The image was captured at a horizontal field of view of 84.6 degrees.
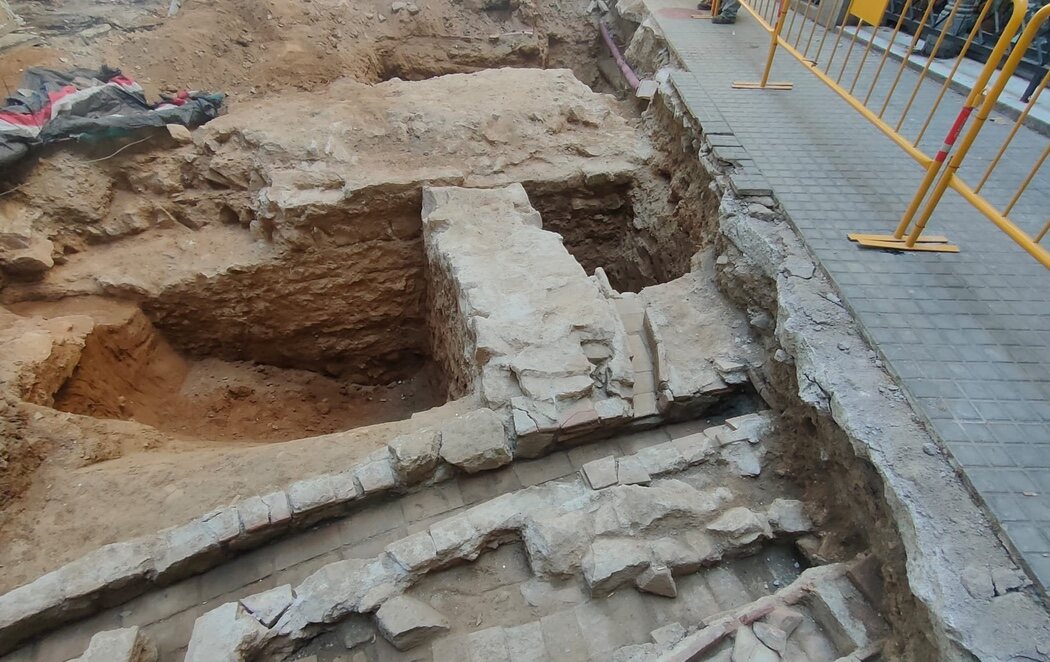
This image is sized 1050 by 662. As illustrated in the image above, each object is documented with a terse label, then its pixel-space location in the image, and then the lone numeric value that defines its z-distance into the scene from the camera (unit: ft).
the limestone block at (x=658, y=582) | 8.38
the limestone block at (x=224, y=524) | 9.05
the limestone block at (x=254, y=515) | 9.18
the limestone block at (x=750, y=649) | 7.26
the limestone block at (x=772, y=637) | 7.37
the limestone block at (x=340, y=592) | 8.16
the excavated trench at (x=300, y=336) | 15.26
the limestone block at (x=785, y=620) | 7.60
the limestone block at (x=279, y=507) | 9.29
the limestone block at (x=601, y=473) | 9.64
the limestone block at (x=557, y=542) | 8.65
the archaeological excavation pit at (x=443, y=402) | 8.05
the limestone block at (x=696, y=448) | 9.98
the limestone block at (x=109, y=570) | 8.44
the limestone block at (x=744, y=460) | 9.95
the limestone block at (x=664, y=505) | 8.98
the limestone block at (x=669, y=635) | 7.82
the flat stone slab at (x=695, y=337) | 11.16
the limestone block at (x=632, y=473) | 9.63
